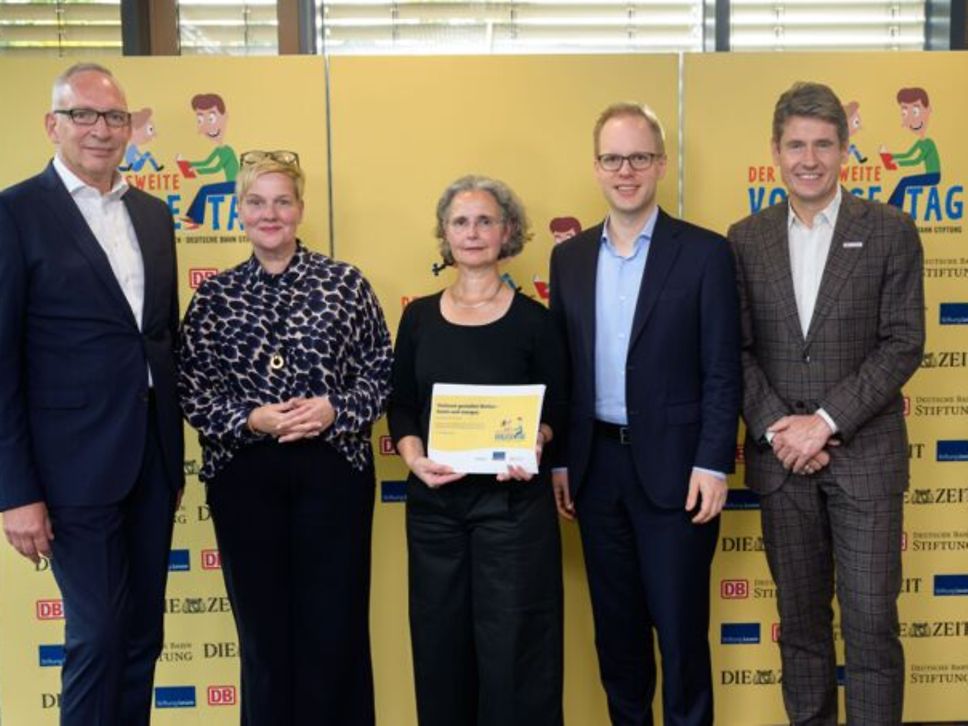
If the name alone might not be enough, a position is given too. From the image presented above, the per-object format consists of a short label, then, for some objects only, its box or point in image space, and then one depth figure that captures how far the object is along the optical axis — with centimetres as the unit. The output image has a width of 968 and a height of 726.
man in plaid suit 241
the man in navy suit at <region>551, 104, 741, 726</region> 238
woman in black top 239
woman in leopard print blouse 240
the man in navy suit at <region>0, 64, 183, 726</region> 220
